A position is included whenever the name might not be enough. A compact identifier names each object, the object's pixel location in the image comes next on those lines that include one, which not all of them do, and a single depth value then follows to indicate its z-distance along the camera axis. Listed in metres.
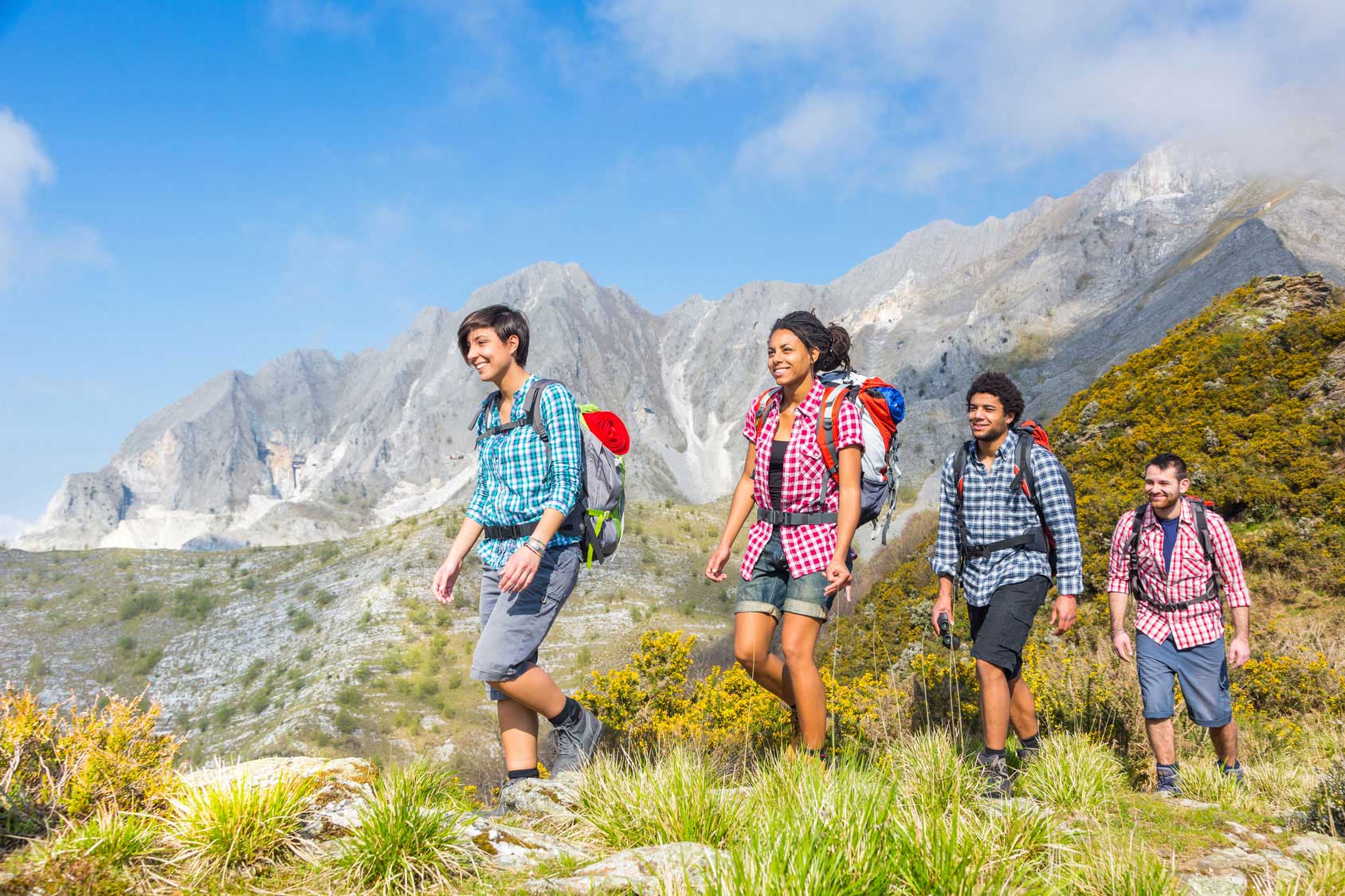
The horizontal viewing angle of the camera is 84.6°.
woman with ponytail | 3.71
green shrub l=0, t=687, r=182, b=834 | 2.83
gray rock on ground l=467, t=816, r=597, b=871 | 2.60
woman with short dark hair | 3.72
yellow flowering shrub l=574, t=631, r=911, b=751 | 6.09
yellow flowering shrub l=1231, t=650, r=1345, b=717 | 5.72
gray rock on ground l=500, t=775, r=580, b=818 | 3.22
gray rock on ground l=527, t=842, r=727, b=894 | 2.09
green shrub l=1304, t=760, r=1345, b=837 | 3.19
